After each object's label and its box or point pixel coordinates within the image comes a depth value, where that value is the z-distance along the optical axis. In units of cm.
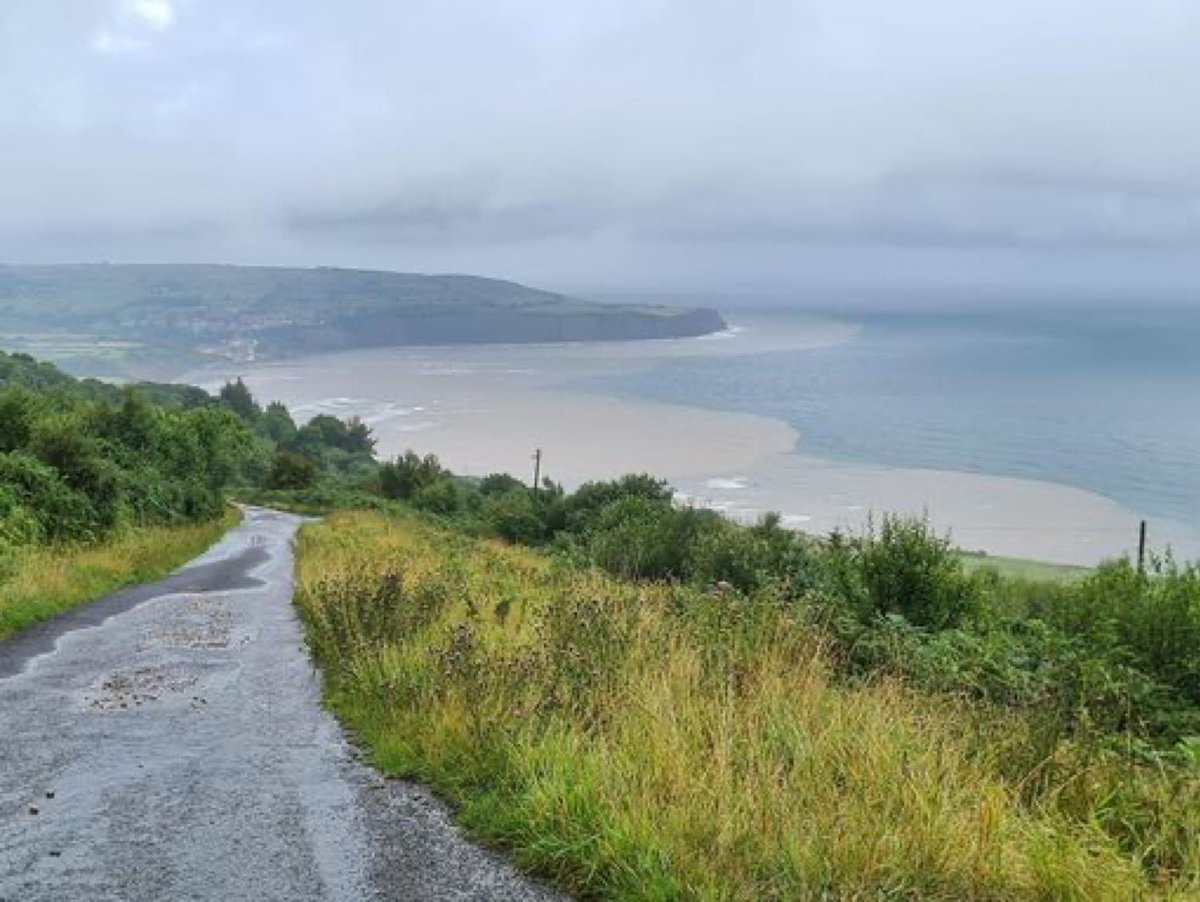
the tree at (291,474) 10269
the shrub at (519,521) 6097
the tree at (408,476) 9631
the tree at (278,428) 16125
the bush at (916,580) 1313
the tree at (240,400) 17362
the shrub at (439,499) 8575
